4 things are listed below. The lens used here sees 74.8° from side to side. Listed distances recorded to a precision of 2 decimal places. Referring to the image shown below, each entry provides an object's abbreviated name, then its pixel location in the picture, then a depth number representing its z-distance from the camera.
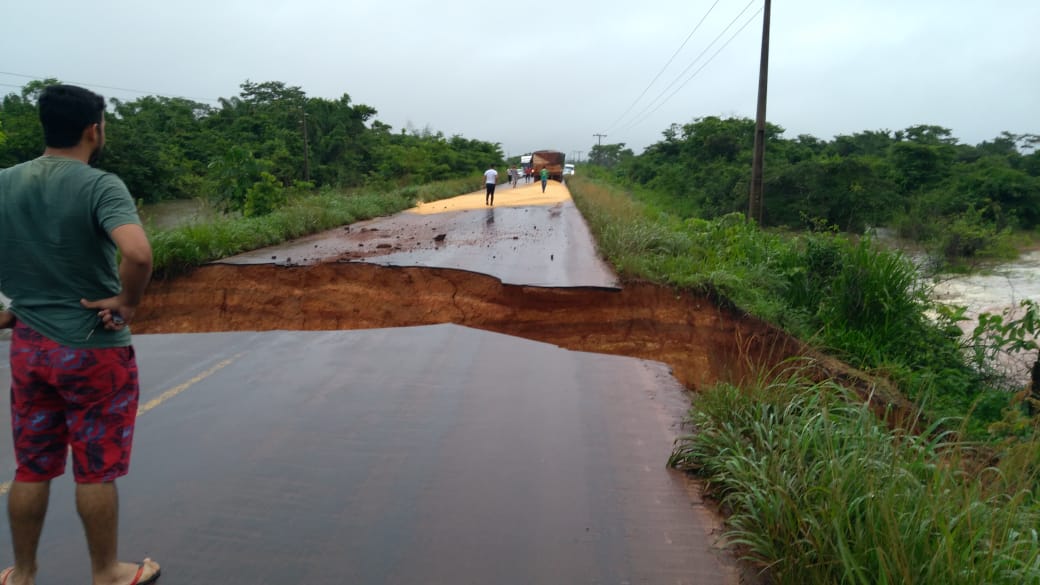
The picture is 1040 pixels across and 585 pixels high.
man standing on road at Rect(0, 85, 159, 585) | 2.44
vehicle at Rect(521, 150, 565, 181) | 51.94
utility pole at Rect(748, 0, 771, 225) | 16.52
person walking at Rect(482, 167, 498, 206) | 25.48
